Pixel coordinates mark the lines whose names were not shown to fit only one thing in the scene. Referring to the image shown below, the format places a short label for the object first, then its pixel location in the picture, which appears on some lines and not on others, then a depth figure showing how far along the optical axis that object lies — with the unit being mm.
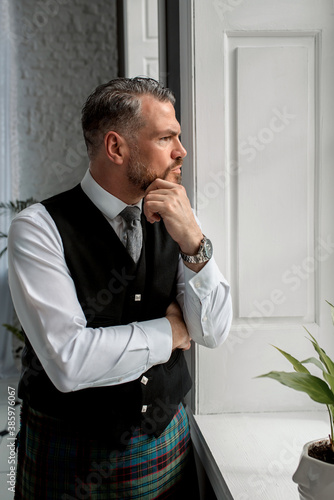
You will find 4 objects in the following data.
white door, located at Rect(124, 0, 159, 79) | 3201
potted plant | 982
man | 1201
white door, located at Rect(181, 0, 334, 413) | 1583
